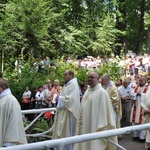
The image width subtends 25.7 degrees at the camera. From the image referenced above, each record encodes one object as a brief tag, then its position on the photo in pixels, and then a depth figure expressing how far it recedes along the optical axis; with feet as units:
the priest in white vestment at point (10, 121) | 13.94
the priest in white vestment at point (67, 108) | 21.76
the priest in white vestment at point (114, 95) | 27.02
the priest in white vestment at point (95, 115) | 17.46
